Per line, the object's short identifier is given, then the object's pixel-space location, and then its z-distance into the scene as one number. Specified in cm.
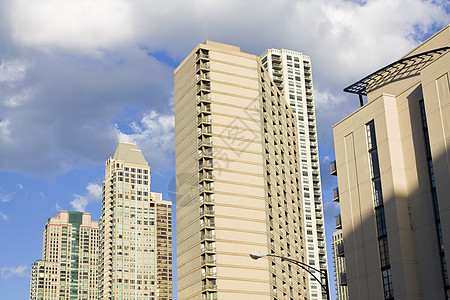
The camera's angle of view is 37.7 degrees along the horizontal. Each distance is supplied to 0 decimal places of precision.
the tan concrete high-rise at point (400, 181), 6244
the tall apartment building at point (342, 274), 7480
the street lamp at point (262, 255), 3944
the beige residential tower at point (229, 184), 12494
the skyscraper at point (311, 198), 18288
